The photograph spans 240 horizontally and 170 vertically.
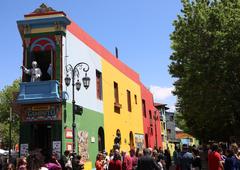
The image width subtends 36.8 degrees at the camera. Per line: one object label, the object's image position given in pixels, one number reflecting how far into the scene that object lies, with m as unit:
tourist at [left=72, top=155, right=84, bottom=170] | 13.12
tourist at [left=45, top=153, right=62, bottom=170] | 8.57
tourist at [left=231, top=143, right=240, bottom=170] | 10.75
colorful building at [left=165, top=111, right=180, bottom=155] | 64.69
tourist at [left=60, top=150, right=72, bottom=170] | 12.27
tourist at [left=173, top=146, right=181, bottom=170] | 14.63
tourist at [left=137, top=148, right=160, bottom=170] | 10.01
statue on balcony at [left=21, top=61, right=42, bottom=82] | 16.95
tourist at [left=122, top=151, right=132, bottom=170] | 12.89
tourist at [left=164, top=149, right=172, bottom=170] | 22.44
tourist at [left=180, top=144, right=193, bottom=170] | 13.81
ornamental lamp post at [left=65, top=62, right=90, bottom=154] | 15.16
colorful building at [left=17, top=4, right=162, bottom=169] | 16.45
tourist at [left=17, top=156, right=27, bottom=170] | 7.12
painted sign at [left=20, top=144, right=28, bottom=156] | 16.44
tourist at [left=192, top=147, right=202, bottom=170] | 14.91
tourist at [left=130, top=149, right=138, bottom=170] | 13.50
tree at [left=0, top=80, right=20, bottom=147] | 48.97
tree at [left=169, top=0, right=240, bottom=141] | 20.34
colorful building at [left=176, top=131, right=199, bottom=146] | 90.90
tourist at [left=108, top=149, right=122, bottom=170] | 11.81
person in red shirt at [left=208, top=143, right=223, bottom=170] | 11.49
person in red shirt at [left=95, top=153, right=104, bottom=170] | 12.94
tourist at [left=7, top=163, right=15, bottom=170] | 7.83
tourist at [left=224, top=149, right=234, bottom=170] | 10.97
